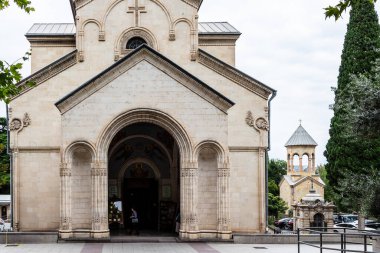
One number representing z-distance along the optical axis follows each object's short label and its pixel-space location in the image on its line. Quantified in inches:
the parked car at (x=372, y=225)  1511.4
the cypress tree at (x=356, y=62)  1291.8
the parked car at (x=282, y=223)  1764.6
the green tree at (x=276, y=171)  3668.8
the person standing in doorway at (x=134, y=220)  901.8
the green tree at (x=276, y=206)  2340.1
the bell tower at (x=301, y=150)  2928.2
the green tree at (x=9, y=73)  434.3
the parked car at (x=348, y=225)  1470.2
